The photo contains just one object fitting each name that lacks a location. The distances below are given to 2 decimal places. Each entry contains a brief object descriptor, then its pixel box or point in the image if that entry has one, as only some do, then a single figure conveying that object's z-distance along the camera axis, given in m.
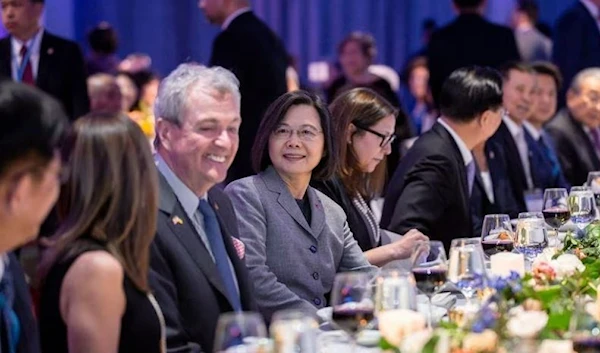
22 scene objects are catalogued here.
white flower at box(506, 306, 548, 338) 3.42
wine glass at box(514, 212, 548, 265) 5.76
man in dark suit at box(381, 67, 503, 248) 7.30
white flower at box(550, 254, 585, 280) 4.71
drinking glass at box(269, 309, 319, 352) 3.12
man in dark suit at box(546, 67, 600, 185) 10.48
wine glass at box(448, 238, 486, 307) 4.53
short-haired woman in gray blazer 5.45
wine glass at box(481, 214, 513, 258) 5.80
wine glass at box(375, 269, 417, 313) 3.89
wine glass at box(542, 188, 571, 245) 6.68
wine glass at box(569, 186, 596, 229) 6.59
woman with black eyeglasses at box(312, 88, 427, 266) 6.60
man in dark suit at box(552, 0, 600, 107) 12.81
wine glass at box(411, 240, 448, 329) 4.58
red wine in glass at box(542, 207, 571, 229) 6.66
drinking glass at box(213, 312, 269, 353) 3.07
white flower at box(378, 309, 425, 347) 3.58
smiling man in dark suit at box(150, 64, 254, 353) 4.41
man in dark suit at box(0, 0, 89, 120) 9.60
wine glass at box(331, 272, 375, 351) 3.87
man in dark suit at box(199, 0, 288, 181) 9.97
